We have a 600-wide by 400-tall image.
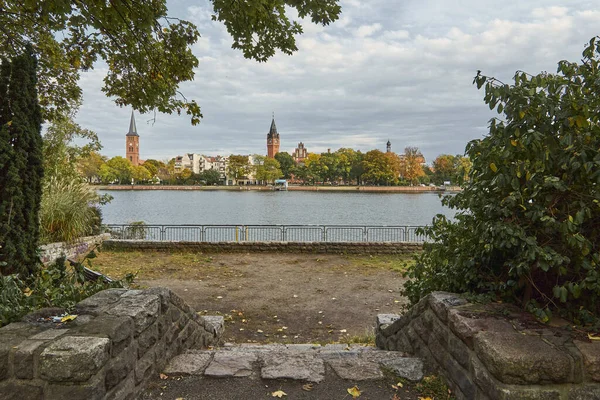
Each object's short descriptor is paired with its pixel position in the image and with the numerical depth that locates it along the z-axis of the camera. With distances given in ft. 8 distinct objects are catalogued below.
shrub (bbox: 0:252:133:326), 7.57
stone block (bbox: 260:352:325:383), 8.67
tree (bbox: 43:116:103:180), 38.60
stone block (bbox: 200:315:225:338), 13.47
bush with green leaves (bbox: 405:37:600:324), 6.54
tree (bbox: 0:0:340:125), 14.62
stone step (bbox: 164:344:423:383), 8.74
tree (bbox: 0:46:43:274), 11.71
